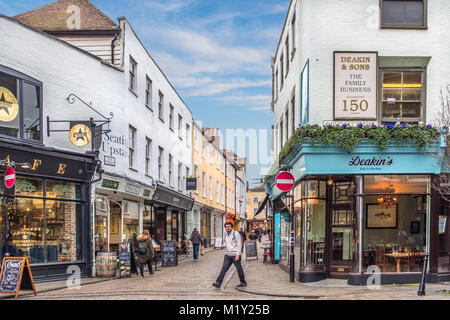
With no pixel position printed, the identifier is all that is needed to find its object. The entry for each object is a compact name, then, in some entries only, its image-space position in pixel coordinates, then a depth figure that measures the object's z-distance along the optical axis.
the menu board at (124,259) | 16.34
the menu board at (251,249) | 22.62
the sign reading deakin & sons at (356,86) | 13.45
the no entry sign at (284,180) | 13.91
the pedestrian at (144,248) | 16.22
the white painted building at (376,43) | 13.53
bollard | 10.63
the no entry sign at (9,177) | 11.58
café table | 13.41
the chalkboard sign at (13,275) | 11.05
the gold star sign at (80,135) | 15.73
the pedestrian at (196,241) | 24.64
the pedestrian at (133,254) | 16.95
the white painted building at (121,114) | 17.47
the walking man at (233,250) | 12.78
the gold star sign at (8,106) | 13.67
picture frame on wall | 13.55
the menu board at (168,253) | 20.95
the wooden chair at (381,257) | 13.34
